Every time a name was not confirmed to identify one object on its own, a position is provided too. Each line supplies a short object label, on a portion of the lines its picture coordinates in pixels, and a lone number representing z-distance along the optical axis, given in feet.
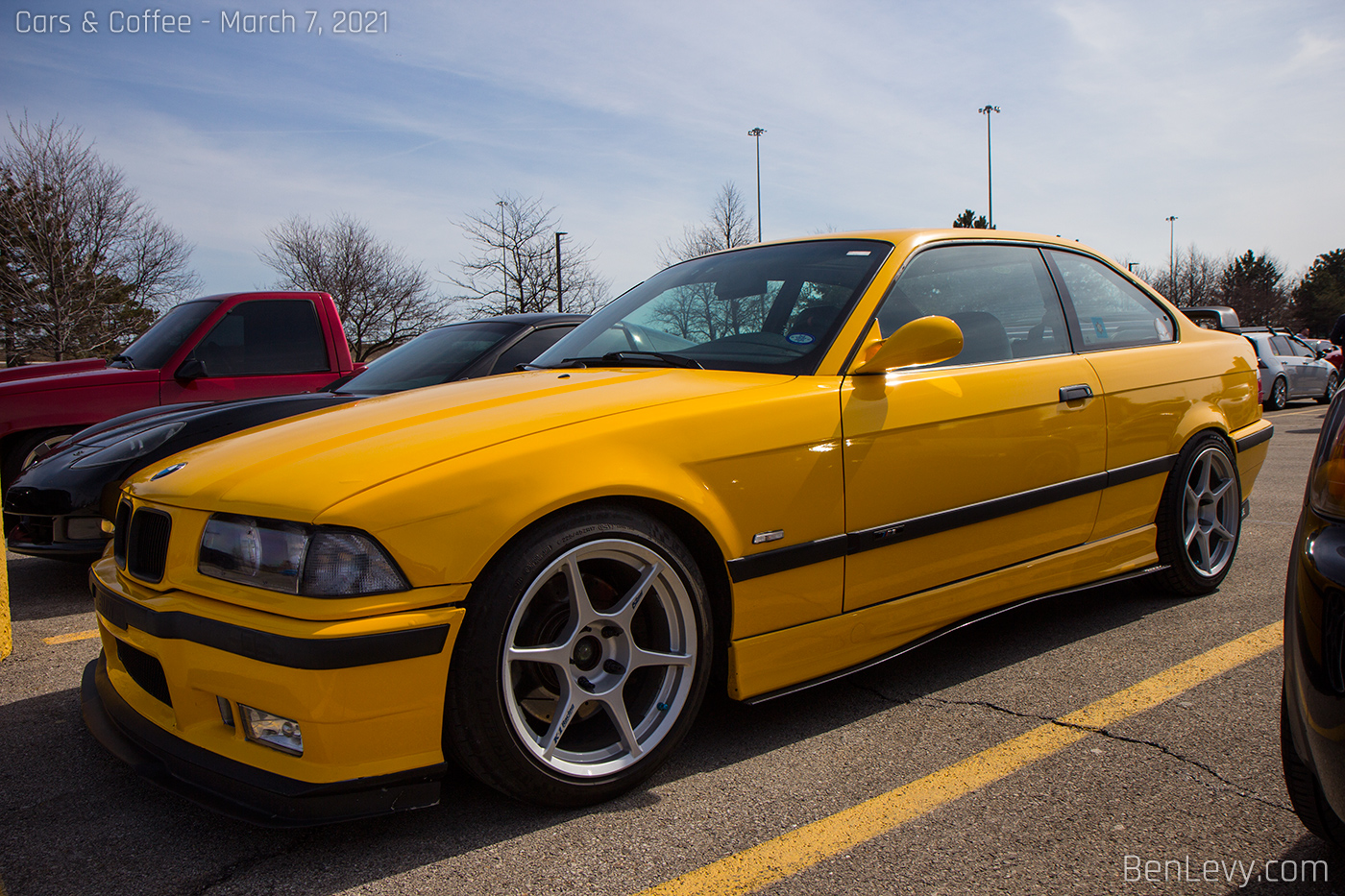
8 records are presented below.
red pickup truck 18.20
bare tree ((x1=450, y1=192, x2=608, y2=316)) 102.12
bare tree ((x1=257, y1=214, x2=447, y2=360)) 111.24
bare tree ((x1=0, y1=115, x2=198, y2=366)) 75.66
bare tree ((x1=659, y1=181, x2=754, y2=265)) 103.86
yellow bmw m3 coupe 6.03
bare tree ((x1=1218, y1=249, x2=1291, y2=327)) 210.59
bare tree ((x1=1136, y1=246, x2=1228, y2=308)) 201.57
